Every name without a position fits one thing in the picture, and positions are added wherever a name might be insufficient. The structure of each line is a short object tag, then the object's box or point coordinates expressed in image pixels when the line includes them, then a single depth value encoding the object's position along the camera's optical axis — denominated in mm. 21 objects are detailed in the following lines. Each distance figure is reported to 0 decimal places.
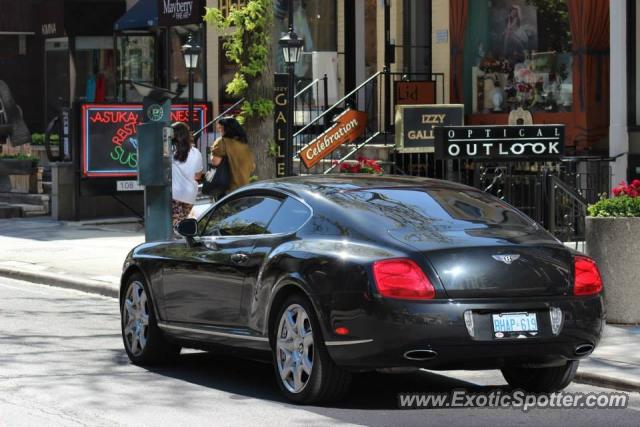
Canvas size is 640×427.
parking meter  16641
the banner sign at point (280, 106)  18531
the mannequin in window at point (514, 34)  23250
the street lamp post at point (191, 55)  24703
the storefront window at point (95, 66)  33594
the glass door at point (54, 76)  36344
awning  29906
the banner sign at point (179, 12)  28609
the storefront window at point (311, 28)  27328
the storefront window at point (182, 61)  30750
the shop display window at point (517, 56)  22453
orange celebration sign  21391
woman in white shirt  17453
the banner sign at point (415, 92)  23984
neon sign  23375
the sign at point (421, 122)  21109
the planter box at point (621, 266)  12461
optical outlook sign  16016
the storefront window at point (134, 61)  31688
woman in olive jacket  16984
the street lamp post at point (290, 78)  18406
